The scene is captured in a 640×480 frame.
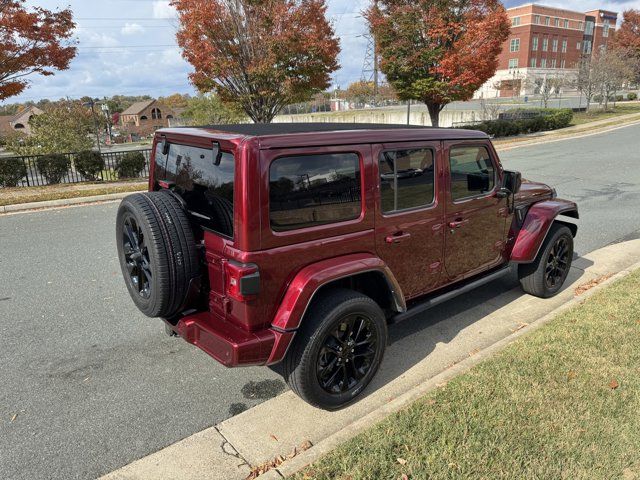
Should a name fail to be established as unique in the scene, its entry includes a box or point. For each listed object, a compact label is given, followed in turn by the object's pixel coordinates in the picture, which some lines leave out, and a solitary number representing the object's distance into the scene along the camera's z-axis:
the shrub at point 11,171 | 12.20
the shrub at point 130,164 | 13.62
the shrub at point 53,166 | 12.70
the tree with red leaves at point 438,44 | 18.52
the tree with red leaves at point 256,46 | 14.24
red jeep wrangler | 2.72
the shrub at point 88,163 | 13.06
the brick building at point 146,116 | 96.00
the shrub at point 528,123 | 23.64
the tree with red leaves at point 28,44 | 11.53
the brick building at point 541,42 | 81.25
